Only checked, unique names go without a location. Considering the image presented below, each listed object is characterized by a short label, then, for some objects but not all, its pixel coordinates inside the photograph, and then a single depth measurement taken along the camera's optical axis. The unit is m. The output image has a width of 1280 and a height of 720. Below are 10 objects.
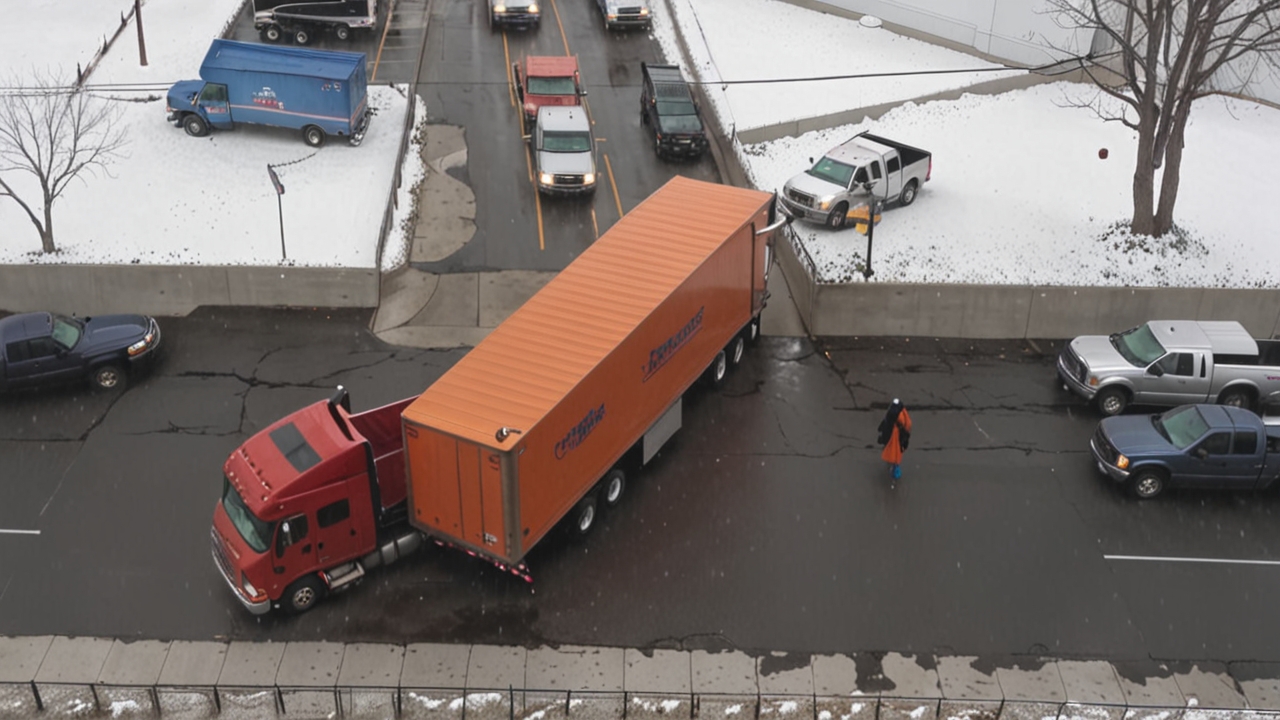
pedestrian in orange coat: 20.45
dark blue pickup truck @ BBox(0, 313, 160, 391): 22.14
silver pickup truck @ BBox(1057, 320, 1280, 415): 22.70
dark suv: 33.41
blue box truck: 32.38
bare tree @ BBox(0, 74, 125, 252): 27.21
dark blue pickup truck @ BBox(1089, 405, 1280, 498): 20.22
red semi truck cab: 16.47
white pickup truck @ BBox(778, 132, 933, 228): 29.09
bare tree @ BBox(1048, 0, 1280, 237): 26.00
